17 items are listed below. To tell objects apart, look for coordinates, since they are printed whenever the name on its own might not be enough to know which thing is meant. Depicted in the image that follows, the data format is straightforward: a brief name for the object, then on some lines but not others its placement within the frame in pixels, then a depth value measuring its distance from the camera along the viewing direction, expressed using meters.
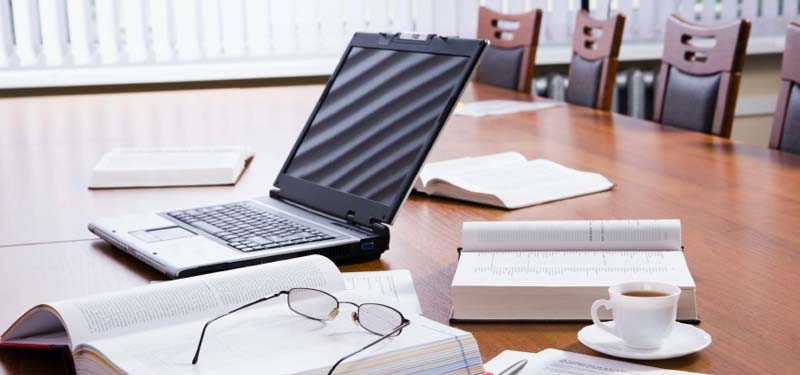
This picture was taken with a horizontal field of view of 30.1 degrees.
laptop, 1.65
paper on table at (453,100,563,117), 3.13
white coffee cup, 1.35
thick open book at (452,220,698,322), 1.46
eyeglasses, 1.27
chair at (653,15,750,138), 2.91
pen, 1.28
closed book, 2.16
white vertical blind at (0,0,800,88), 4.67
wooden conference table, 1.45
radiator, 5.27
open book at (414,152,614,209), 1.95
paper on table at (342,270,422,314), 1.52
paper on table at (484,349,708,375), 1.33
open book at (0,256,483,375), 1.22
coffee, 1.39
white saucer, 1.35
